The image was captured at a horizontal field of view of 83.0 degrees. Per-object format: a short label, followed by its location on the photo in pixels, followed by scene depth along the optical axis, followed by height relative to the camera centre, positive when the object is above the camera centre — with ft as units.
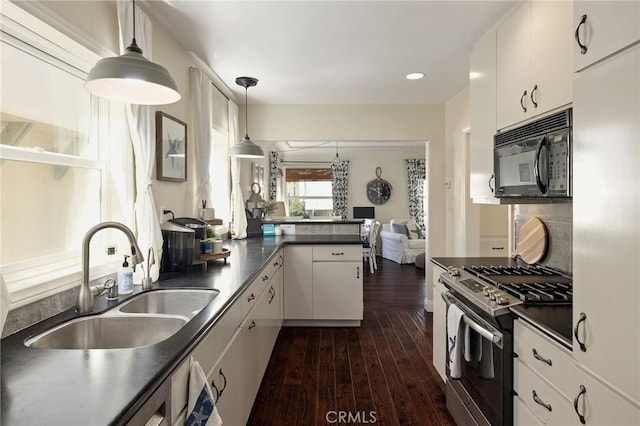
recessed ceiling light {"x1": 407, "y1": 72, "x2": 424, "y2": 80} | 10.71 +3.99
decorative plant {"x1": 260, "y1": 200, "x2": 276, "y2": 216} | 15.33 +0.10
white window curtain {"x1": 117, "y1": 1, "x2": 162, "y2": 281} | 6.40 +0.72
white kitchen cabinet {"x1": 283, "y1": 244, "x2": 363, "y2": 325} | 12.03 -2.45
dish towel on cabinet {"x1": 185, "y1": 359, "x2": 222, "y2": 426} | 3.67 -1.99
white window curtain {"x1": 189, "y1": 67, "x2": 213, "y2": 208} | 9.46 +2.24
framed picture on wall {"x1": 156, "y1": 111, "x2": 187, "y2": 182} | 7.61 +1.40
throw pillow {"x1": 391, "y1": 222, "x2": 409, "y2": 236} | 24.90 -1.36
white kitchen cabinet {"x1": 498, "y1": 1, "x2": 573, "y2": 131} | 5.35 +2.47
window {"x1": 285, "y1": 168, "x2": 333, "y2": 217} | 29.40 +1.63
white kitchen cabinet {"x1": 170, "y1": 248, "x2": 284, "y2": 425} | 3.70 -2.20
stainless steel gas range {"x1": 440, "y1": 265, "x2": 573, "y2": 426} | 5.01 -1.81
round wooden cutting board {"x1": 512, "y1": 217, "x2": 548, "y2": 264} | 7.37 -0.72
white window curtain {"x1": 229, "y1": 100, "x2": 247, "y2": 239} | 12.91 +0.59
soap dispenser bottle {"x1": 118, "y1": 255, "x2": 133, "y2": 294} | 5.70 -1.12
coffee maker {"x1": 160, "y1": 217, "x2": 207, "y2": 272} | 7.38 -0.76
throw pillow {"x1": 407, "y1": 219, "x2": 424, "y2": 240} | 25.82 -1.63
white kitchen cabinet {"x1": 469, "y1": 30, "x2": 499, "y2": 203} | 7.59 +2.03
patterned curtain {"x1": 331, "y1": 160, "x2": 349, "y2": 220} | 28.73 +1.89
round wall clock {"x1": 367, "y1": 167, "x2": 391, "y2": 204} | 28.63 +1.47
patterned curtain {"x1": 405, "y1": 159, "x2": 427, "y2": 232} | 28.37 +1.66
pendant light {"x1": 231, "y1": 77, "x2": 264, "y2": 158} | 10.69 +1.85
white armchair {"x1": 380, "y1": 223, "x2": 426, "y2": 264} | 24.07 -2.64
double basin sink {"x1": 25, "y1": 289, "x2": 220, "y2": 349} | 4.36 -1.52
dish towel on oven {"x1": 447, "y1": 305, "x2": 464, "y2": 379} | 6.24 -2.34
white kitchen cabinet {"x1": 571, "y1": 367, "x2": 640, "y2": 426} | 3.09 -1.82
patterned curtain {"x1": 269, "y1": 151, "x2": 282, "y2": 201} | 27.04 +2.71
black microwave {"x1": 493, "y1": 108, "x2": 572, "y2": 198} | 5.18 +0.78
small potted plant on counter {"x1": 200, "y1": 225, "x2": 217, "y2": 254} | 8.01 -0.81
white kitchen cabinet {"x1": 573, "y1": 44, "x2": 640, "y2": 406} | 2.99 -0.13
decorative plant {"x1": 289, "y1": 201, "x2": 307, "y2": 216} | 26.03 +0.00
